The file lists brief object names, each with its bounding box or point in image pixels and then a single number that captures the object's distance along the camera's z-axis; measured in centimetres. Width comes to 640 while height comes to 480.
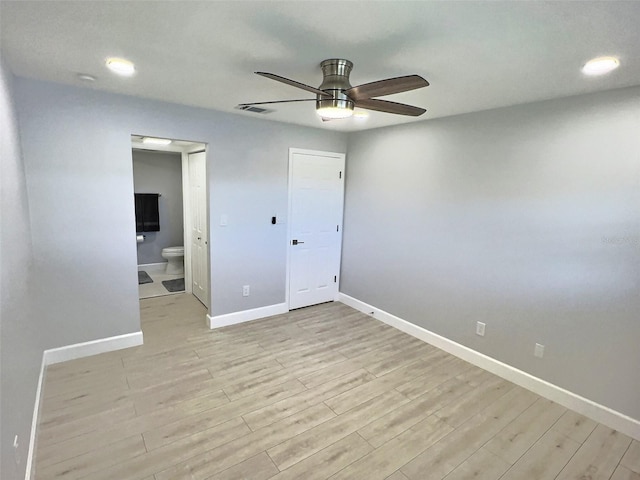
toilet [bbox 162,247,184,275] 582
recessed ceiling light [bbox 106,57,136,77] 209
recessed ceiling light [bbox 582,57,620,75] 182
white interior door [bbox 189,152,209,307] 425
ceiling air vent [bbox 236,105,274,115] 315
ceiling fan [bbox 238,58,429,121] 168
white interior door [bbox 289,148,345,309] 427
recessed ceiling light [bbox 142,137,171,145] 437
